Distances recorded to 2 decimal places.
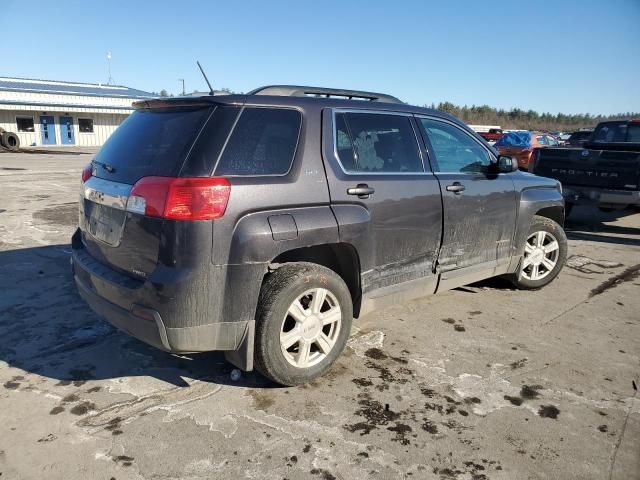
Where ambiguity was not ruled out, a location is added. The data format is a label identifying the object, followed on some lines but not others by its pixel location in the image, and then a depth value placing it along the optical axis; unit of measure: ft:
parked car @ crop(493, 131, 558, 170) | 50.14
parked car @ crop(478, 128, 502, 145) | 95.28
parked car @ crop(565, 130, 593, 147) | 68.59
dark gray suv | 9.00
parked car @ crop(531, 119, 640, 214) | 25.24
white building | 108.06
